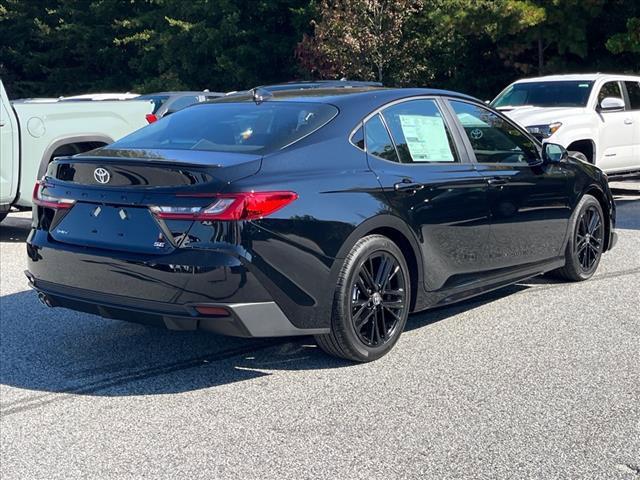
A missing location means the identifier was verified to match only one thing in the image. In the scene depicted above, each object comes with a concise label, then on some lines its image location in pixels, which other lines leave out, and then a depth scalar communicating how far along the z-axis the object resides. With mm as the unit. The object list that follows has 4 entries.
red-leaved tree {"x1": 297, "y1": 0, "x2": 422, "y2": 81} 26141
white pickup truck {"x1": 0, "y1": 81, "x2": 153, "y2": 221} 10219
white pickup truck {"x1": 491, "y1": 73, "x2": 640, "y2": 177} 11992
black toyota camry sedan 4633
